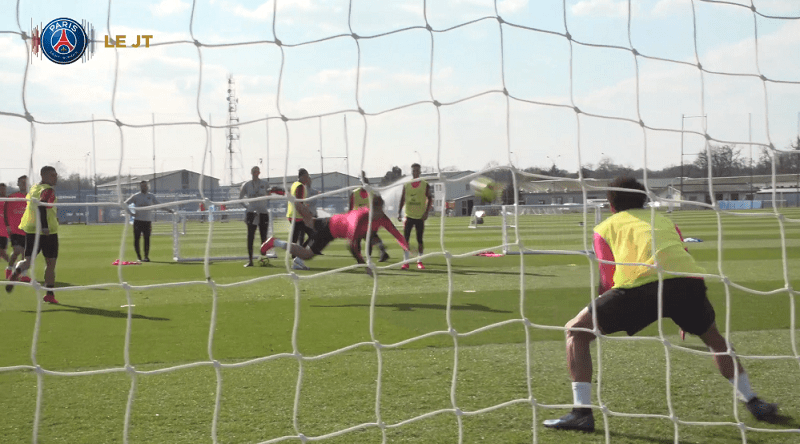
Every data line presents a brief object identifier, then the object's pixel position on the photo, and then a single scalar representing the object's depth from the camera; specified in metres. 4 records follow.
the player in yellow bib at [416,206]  10.88
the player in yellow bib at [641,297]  3.46
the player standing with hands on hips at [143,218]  11.91
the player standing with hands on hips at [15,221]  8.87
